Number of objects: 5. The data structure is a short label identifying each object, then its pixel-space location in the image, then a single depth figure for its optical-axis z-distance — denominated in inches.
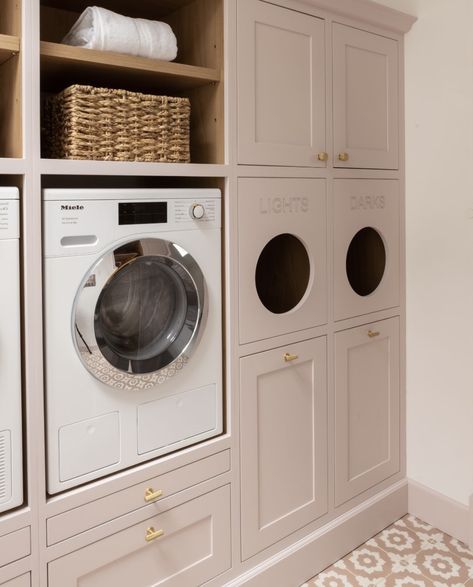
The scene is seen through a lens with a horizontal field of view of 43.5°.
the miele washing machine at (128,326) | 62.7
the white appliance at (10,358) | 57.9
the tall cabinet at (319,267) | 80.7
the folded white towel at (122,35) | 65.7
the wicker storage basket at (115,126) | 64.5
